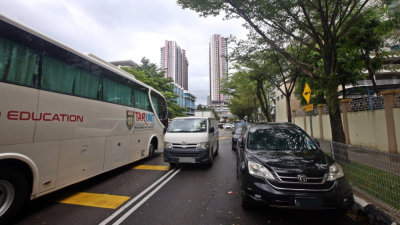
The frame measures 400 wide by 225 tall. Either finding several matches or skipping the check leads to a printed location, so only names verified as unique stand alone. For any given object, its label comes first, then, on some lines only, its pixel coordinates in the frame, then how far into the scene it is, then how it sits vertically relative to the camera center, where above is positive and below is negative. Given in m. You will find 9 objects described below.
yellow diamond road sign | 7.38 +1.37
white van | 6.37 -0.62
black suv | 2.82 -0.87
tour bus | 3.07 +0.25
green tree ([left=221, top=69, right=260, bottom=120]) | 21.48 +4.99
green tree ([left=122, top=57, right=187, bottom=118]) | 21.09 +5.53
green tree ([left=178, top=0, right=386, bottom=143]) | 6.48 +4.49
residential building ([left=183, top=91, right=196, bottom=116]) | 75.94 +11.84
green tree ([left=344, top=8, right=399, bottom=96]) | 7.49 +4.38
